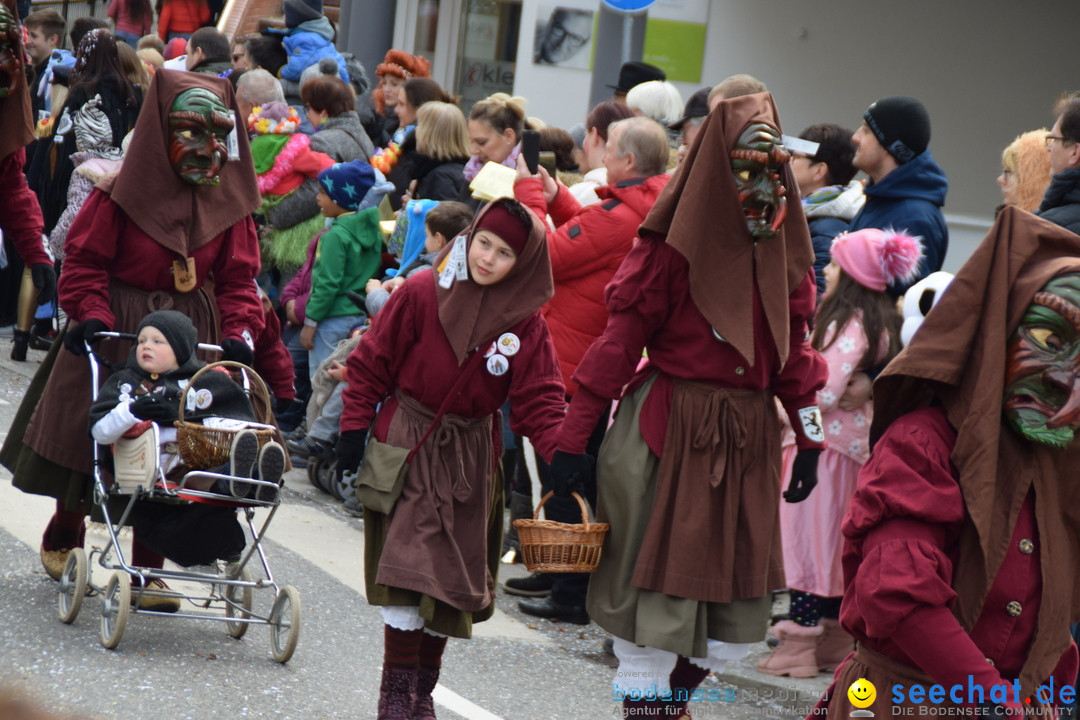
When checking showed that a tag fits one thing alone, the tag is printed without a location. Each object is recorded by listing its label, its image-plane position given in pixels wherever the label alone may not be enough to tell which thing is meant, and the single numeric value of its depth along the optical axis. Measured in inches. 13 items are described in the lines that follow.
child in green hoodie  657.6
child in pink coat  446.9
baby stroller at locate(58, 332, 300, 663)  381.4
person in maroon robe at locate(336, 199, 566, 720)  355.9
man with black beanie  482.0
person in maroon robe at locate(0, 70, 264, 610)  414.3
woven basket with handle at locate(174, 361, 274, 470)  377.1
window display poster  999.0
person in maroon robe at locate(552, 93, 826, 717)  339.9
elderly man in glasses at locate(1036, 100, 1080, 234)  432.1
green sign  944.3
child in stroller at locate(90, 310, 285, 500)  384.5
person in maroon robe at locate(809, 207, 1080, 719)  216.7
